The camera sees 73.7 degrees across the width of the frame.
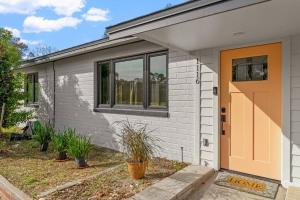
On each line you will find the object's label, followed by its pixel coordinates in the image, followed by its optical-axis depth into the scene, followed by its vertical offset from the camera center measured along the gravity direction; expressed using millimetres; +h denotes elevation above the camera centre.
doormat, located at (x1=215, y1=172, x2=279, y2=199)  2927 -1332
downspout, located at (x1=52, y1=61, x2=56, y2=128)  7217 +319
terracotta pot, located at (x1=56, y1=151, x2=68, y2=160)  4425 -1264
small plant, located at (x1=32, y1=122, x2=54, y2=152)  5191 -970
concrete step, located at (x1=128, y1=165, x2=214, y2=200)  2774 -1306
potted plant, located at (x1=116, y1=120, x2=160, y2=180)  3263 -881
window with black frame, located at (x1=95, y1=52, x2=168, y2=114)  4431 +407
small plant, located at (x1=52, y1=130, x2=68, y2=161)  4408 -1042
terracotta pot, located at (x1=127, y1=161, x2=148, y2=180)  3258 -1142
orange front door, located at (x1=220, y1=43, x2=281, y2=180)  3126 -171
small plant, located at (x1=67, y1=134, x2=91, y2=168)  3984 -1029
